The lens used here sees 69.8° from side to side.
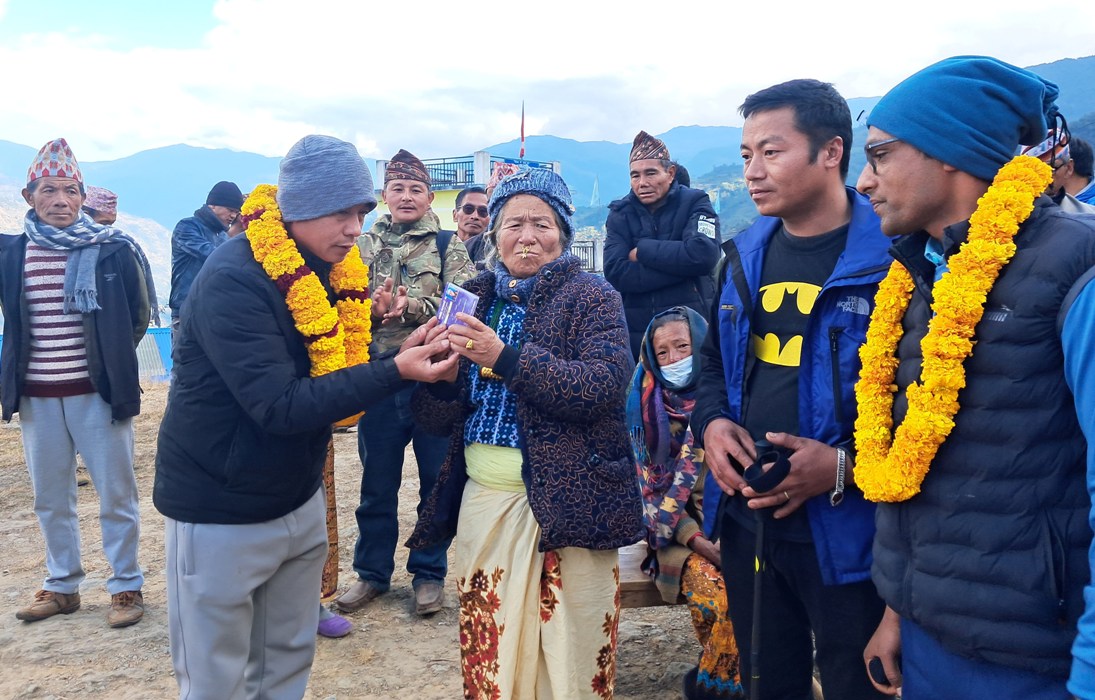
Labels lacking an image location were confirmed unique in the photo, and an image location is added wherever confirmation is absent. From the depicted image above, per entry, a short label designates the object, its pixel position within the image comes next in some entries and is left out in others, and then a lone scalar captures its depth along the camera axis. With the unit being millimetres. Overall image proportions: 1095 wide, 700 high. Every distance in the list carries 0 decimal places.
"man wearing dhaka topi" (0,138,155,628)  4254
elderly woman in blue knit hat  2635
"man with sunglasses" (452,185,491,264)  5949
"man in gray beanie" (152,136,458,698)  2441
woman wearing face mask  3336
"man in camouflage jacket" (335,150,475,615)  4320
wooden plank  3484
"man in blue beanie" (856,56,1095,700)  1485
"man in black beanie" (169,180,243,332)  6902
